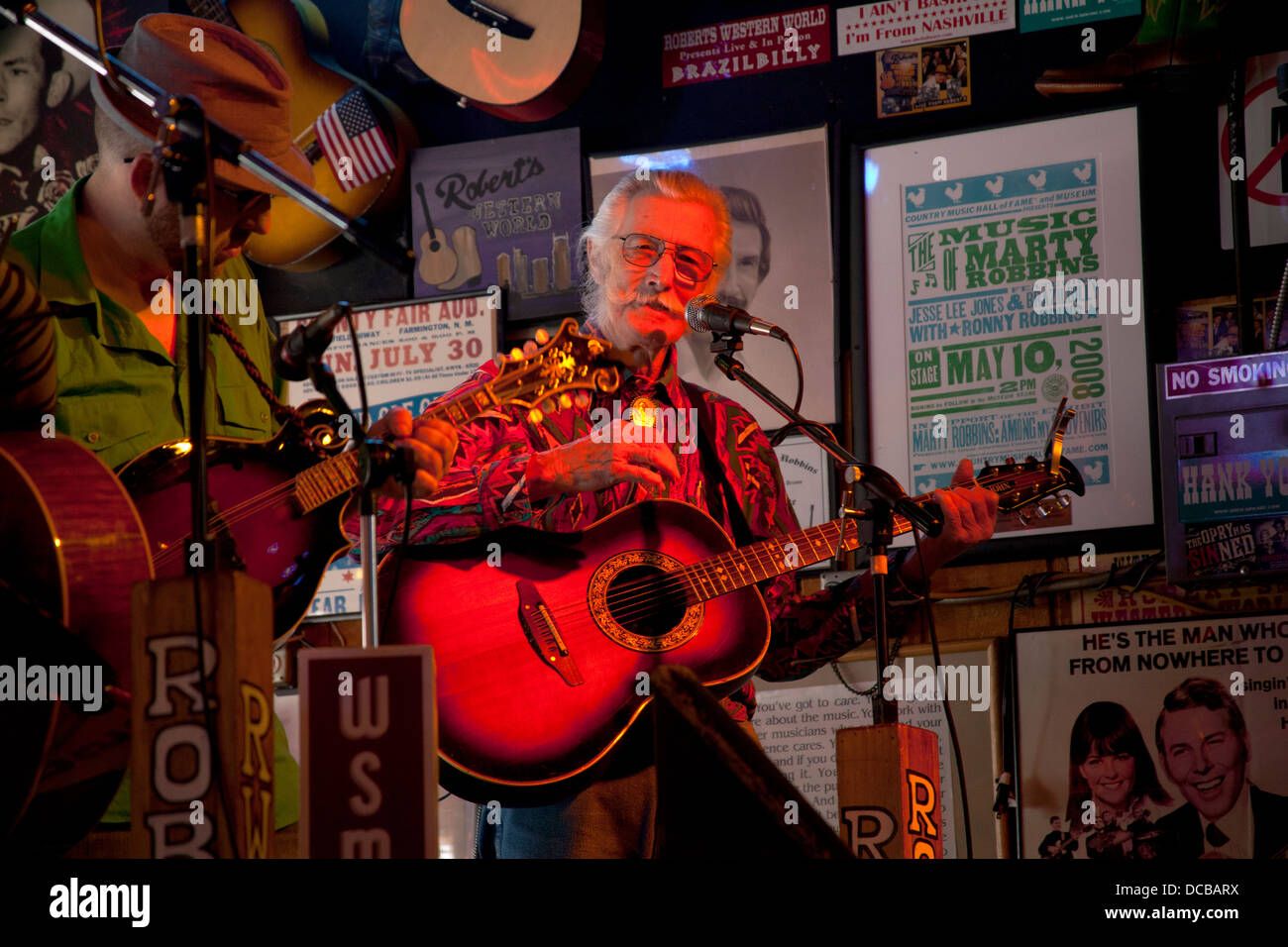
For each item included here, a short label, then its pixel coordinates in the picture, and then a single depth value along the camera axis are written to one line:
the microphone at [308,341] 2.04
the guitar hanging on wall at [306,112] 4.61
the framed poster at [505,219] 4.47
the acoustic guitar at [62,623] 2.14
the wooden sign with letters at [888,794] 2.36
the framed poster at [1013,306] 3.87
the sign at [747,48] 4.35
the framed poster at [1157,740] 3.50
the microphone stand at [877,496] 2.65
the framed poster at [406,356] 4.51
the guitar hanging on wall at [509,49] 4.34
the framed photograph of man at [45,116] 4.93
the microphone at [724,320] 2.68
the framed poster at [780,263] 4.17
